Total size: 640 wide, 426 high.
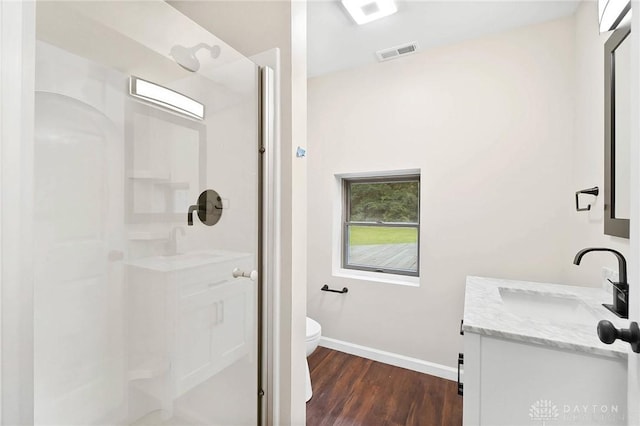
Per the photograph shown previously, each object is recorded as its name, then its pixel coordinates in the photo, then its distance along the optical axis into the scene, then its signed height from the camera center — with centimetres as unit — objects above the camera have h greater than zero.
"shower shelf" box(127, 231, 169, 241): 100 -8
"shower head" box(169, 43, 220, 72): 99 +57
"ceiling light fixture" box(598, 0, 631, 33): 84 +64
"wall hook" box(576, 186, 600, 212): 142 +12
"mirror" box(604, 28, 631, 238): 115 +36
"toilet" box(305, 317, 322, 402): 179 -83
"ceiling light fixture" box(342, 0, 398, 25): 163 +124
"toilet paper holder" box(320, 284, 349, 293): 240 -67
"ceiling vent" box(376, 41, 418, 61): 206 +125
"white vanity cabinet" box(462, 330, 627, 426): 87 -58
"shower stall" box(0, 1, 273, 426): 94 -4
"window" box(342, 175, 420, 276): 237 -9
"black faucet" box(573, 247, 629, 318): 106 -30
